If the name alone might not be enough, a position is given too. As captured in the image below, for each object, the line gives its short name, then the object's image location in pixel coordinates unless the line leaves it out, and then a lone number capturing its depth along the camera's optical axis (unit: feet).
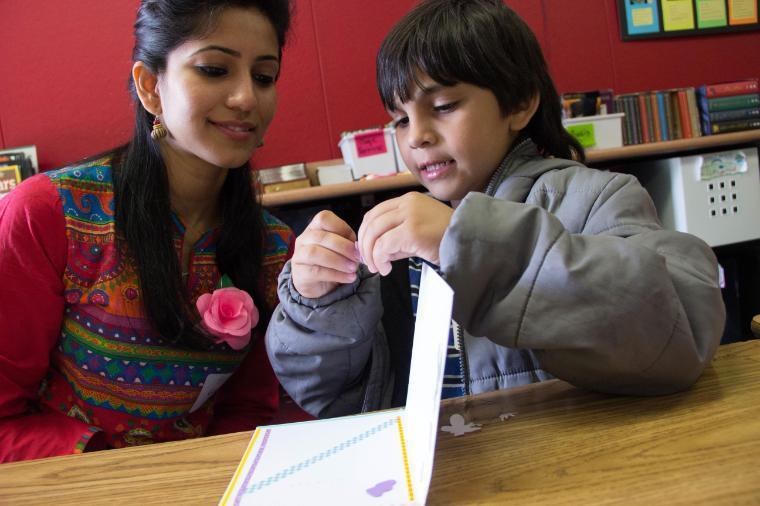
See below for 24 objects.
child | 1.72
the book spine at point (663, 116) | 8.97
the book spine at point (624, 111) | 8.80
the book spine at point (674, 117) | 9.02
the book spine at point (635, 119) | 8.88
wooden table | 1.26
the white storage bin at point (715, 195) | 7.24
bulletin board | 10.03
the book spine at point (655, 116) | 8.95
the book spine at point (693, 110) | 8.97
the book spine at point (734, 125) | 8.70
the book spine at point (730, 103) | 8.71
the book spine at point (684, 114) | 8.97
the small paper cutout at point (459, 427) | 1.73
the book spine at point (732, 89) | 8.72
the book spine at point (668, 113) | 8.98
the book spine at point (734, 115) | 8.71
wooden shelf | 6.38
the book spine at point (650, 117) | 8.93
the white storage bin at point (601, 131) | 7.83
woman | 3.06
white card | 1.39
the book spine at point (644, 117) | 8.91
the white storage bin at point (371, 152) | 7.65
